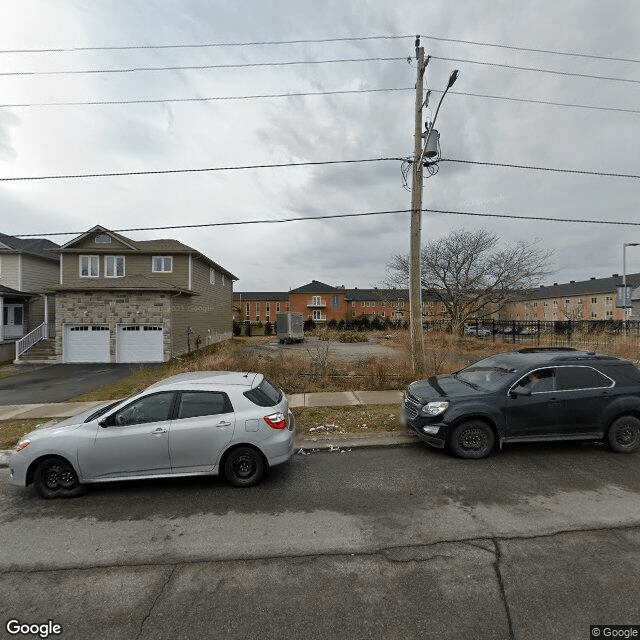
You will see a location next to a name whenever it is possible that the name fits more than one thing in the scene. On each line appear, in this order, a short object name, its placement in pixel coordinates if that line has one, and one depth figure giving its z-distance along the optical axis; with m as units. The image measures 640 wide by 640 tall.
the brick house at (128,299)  18.11
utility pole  10.21
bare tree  25.56
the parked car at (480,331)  33.03
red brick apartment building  67.56
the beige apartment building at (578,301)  63.38
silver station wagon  4.36
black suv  5.51
